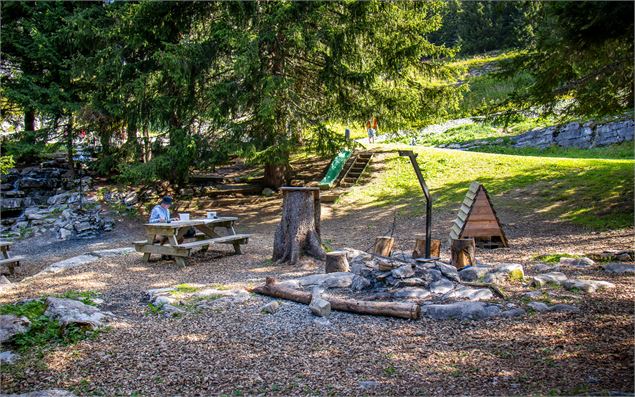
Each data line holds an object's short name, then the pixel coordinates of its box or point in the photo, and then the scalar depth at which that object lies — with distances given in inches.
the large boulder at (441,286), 279.9
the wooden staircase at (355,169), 743.1
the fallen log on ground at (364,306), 246.8
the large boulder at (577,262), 331.9
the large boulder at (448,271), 293.7
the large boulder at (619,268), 306.3
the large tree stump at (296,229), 402.6
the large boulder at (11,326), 220.2
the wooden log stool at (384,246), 365.1
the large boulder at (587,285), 269.9
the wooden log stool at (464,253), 333.1
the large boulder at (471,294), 268.5
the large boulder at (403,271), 289.4
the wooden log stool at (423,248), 354.3
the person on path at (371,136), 961.9
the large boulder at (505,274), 298.8
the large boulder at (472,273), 301.7
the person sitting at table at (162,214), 435.2
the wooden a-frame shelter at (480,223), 441.7
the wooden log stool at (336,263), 344.2
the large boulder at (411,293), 276.4
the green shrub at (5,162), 365.0
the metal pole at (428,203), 315.3
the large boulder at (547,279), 285.5
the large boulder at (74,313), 235.8
